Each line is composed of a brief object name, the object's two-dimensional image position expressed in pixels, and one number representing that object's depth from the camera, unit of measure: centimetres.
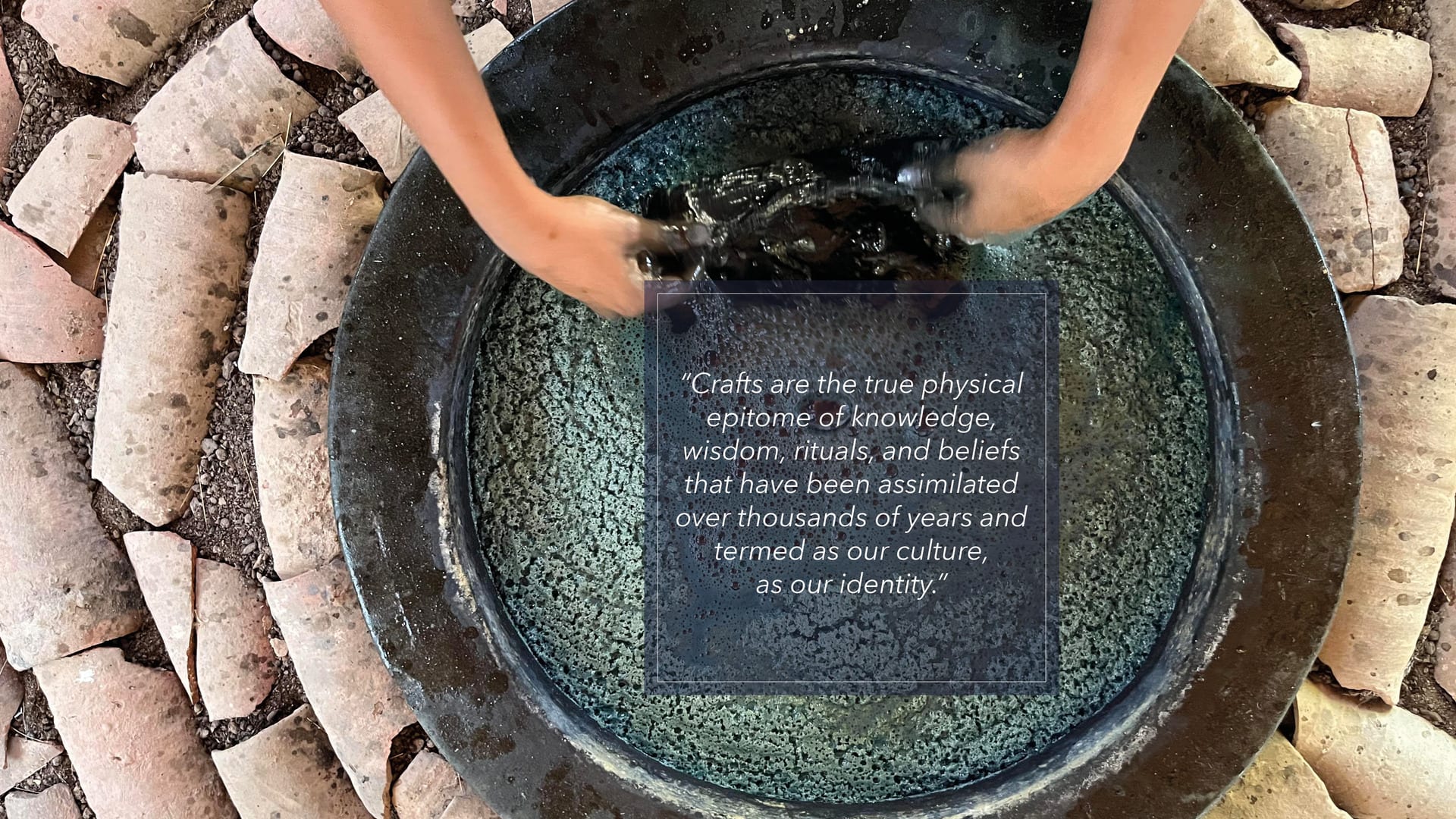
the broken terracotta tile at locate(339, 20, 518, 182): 122
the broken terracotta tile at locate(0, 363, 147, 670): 130
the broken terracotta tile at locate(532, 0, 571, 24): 122
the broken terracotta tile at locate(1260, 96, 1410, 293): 118
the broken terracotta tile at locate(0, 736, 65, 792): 136
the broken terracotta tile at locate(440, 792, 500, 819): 125
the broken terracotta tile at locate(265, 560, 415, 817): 124
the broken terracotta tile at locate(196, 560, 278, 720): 129
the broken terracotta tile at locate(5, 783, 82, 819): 135
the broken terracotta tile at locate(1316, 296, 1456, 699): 116
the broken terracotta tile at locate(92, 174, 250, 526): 126
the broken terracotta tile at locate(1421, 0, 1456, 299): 123
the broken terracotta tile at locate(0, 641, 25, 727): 135
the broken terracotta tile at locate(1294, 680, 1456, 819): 119
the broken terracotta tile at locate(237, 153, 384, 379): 121
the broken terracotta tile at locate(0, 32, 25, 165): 134
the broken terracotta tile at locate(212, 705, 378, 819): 128
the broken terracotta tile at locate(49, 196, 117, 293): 132
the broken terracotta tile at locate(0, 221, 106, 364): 130
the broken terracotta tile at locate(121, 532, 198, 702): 129
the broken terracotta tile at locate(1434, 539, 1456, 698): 122
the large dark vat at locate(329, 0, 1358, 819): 108
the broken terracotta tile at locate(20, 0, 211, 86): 130
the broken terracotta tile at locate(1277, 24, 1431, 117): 123
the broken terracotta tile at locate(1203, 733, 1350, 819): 117
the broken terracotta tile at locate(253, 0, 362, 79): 126
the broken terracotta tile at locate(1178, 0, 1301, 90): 118
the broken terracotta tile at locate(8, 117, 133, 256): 130
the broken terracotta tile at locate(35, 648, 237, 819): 129
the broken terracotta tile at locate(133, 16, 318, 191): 127
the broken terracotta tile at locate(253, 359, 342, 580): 124
